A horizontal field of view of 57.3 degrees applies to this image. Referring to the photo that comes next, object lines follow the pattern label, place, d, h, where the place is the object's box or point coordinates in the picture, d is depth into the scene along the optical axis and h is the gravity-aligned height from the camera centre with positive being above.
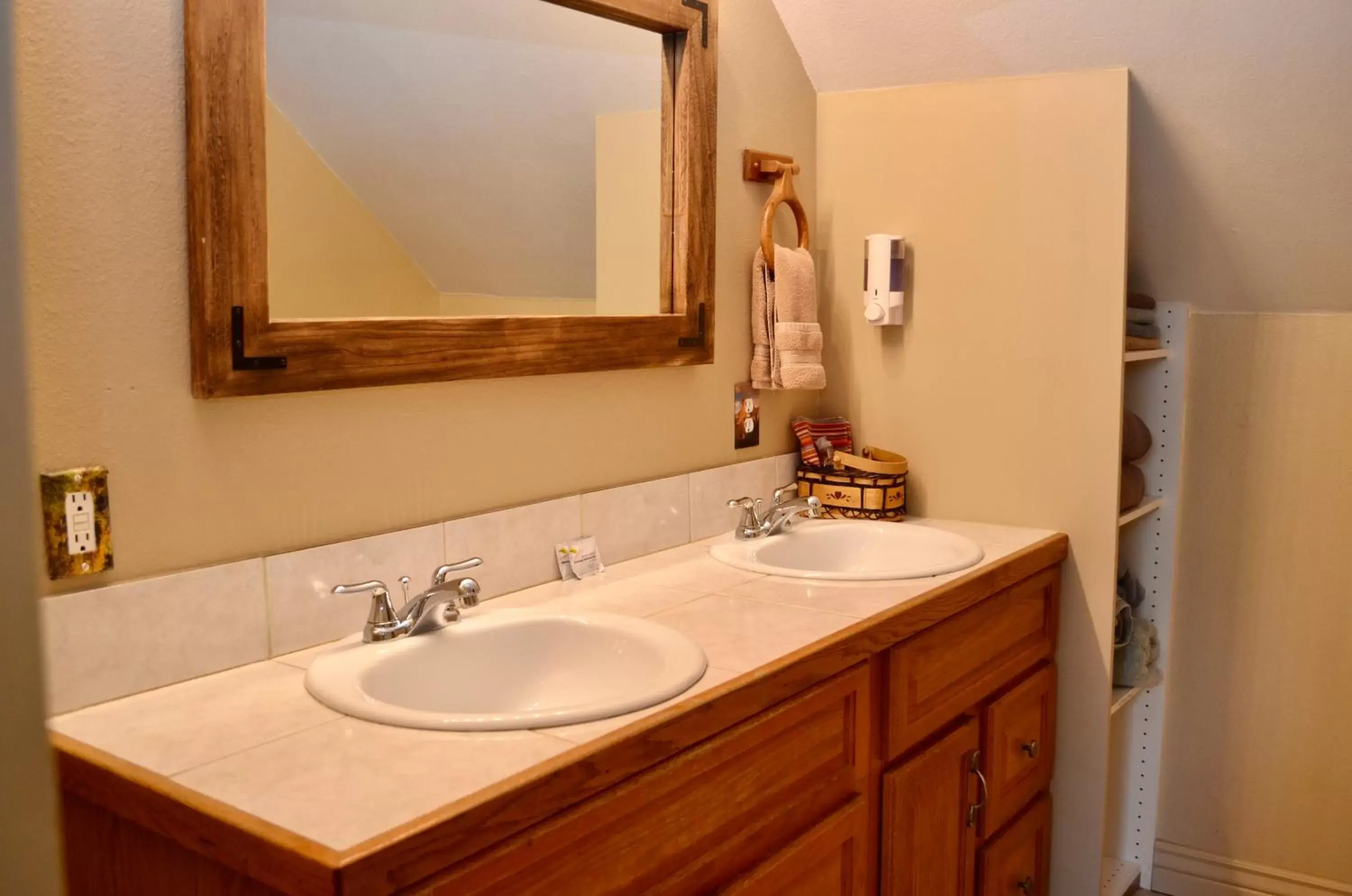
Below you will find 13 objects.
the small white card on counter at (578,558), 1.94 -0.35
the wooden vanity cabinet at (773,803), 1.11 -0.52
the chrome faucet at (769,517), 2.23 -0.33
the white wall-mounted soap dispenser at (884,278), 2.42 +0.11
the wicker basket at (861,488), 2.41 -0.30
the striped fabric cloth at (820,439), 2.50 -0.21
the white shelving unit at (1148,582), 2.63 -0.53
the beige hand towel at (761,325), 2.33 +0.02
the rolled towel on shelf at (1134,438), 2.60 -0.21
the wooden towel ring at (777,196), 2.31 +0.27
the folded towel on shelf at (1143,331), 2.50 +0.01
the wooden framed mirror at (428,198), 1.45 +0.20
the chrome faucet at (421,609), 1.57 -0.35
